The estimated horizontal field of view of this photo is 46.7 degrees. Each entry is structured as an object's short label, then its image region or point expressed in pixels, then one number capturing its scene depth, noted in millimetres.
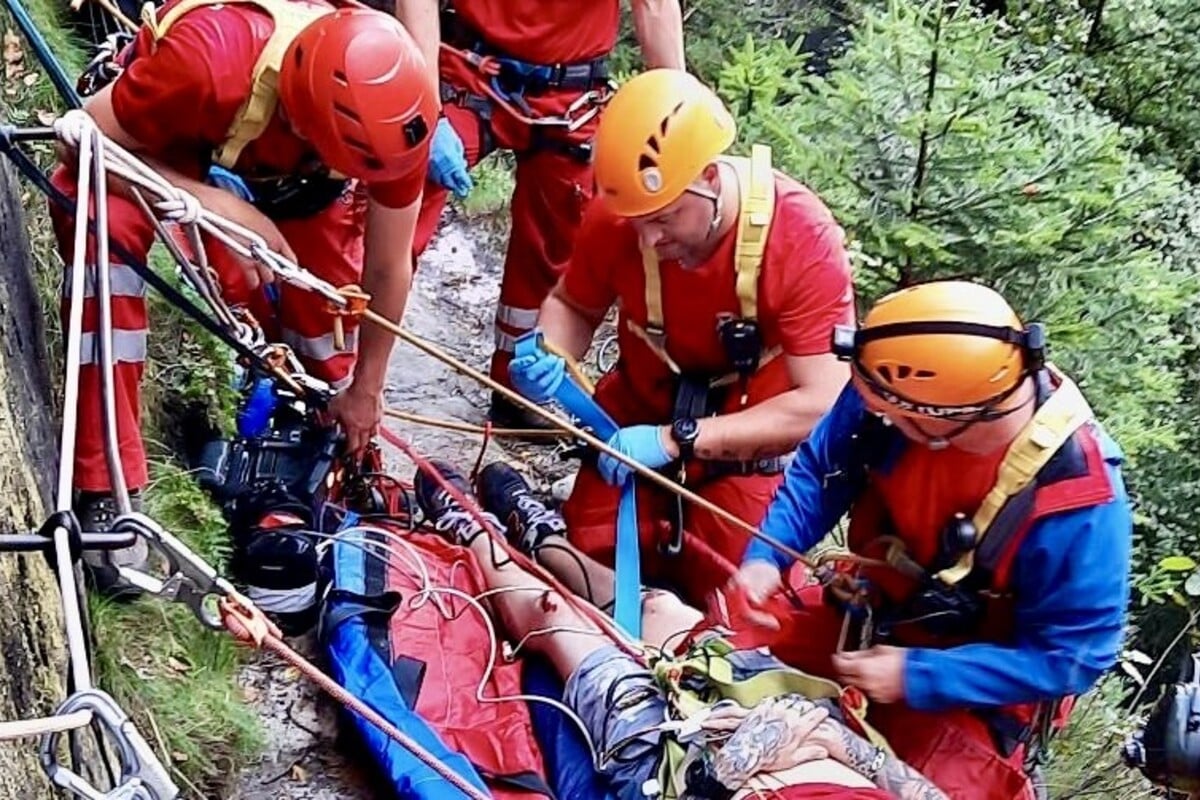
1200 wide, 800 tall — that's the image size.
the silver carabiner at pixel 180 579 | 1779
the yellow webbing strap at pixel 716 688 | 2908
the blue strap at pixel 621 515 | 3596
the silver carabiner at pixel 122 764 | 1357
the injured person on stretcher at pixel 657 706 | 2711
